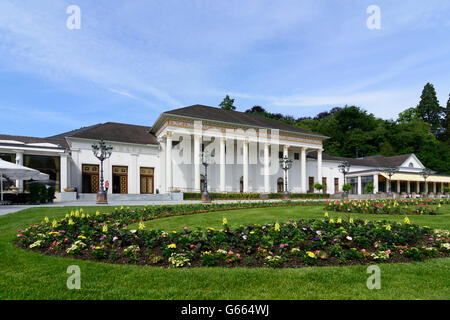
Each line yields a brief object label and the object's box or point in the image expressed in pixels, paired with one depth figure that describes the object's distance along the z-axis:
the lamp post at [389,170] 35.04
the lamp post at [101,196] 19.22
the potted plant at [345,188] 33.31
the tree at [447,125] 67.43
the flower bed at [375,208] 13.47
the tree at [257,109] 65.67
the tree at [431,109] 73.38
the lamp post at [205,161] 21.81
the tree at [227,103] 60.03
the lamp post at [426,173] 42.16
